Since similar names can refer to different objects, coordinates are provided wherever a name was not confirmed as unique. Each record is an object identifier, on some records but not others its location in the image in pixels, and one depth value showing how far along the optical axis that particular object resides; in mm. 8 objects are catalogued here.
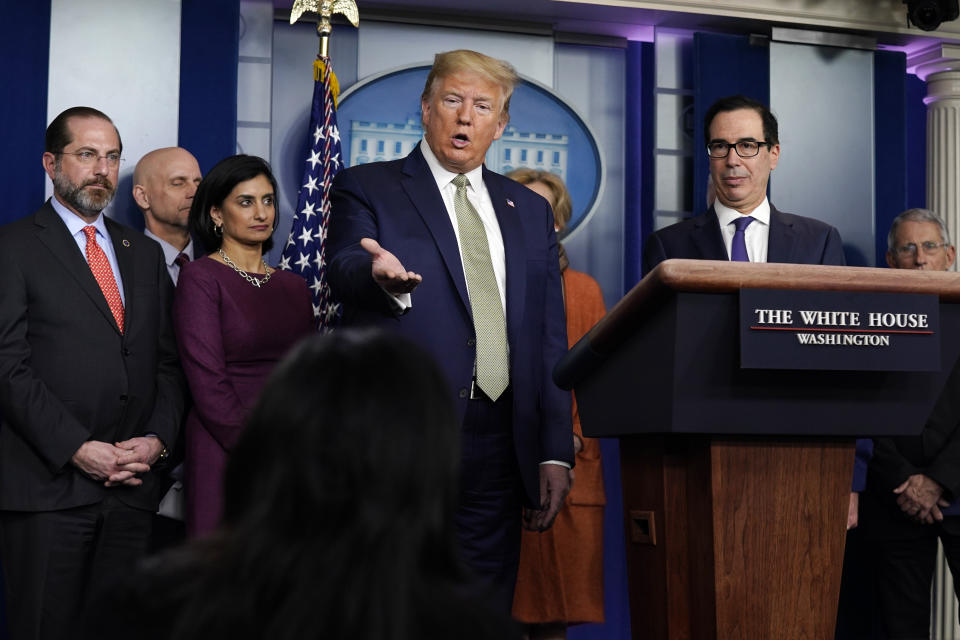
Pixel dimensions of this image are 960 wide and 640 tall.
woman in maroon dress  3104
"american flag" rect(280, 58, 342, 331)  4121
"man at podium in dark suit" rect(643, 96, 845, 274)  2885
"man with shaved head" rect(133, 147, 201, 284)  4094
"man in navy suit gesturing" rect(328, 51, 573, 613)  2520
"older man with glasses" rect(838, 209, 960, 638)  3984
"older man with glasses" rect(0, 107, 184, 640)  3012
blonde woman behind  4020
